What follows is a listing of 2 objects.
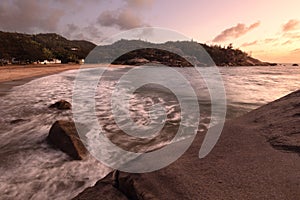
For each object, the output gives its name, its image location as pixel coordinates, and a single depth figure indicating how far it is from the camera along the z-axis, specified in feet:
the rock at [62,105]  24.44
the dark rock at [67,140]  12.41
